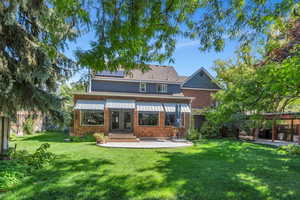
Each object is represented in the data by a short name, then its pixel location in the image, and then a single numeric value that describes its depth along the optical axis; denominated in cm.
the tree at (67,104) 869
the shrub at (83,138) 1771
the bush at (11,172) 608
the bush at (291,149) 1291
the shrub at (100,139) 1583
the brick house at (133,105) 1950
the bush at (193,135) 2042
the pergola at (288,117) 1802
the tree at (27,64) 639
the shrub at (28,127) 2216
